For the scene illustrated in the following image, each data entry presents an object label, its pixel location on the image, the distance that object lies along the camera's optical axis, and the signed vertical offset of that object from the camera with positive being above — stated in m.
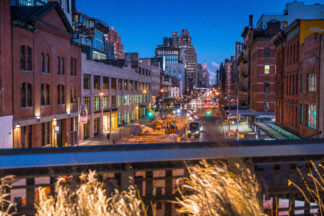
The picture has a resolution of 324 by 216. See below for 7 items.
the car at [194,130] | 46.81 -5.06
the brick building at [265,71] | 57.34 +4.44
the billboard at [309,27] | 29.28 +6.30
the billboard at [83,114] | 32.29 -1.92
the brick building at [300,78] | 24.06 +1.65
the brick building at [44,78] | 29.42 +1.81
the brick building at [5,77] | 26.53 +1.45
